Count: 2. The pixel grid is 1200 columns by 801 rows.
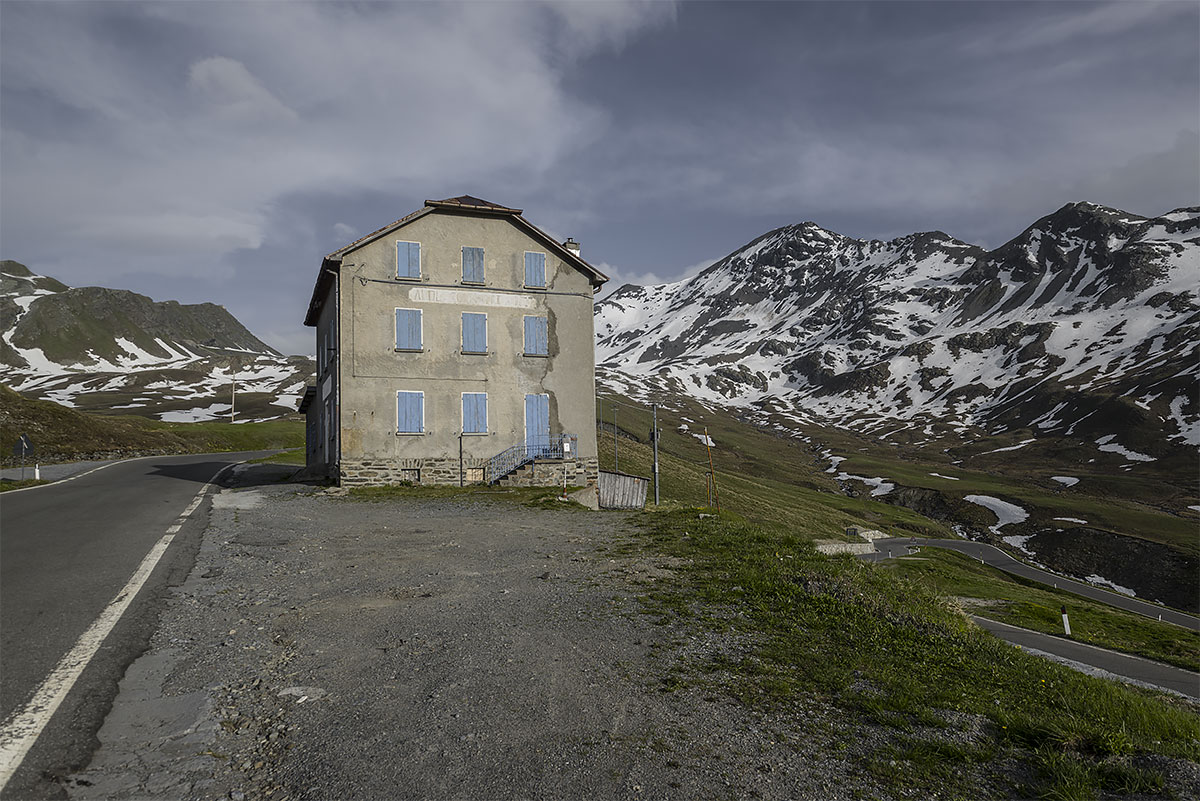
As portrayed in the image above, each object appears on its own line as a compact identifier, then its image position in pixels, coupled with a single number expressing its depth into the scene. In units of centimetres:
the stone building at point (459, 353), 2870
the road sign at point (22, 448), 2916
